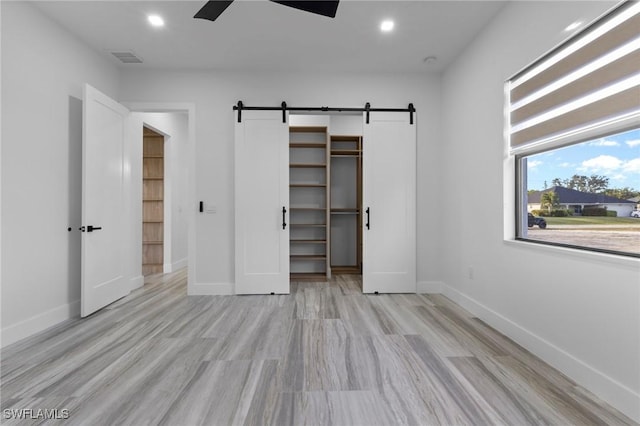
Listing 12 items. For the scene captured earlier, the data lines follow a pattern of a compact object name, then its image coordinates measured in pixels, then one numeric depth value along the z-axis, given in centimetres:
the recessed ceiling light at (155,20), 270
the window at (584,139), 160
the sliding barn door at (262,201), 369
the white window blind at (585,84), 156
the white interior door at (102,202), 290
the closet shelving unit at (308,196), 466
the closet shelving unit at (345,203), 508
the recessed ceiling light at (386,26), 275
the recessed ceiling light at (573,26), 182
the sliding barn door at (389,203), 374
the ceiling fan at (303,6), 175
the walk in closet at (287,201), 369
